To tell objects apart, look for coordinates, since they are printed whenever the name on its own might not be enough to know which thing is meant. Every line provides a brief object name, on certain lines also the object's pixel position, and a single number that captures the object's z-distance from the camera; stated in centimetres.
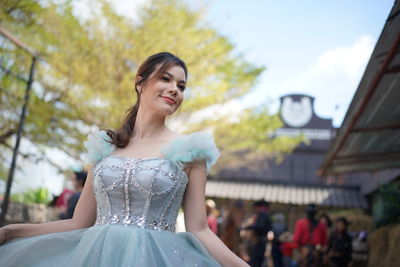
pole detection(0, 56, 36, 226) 558
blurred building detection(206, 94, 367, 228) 1772
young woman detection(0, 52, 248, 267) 158
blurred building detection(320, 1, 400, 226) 312
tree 909
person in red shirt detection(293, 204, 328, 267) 733
